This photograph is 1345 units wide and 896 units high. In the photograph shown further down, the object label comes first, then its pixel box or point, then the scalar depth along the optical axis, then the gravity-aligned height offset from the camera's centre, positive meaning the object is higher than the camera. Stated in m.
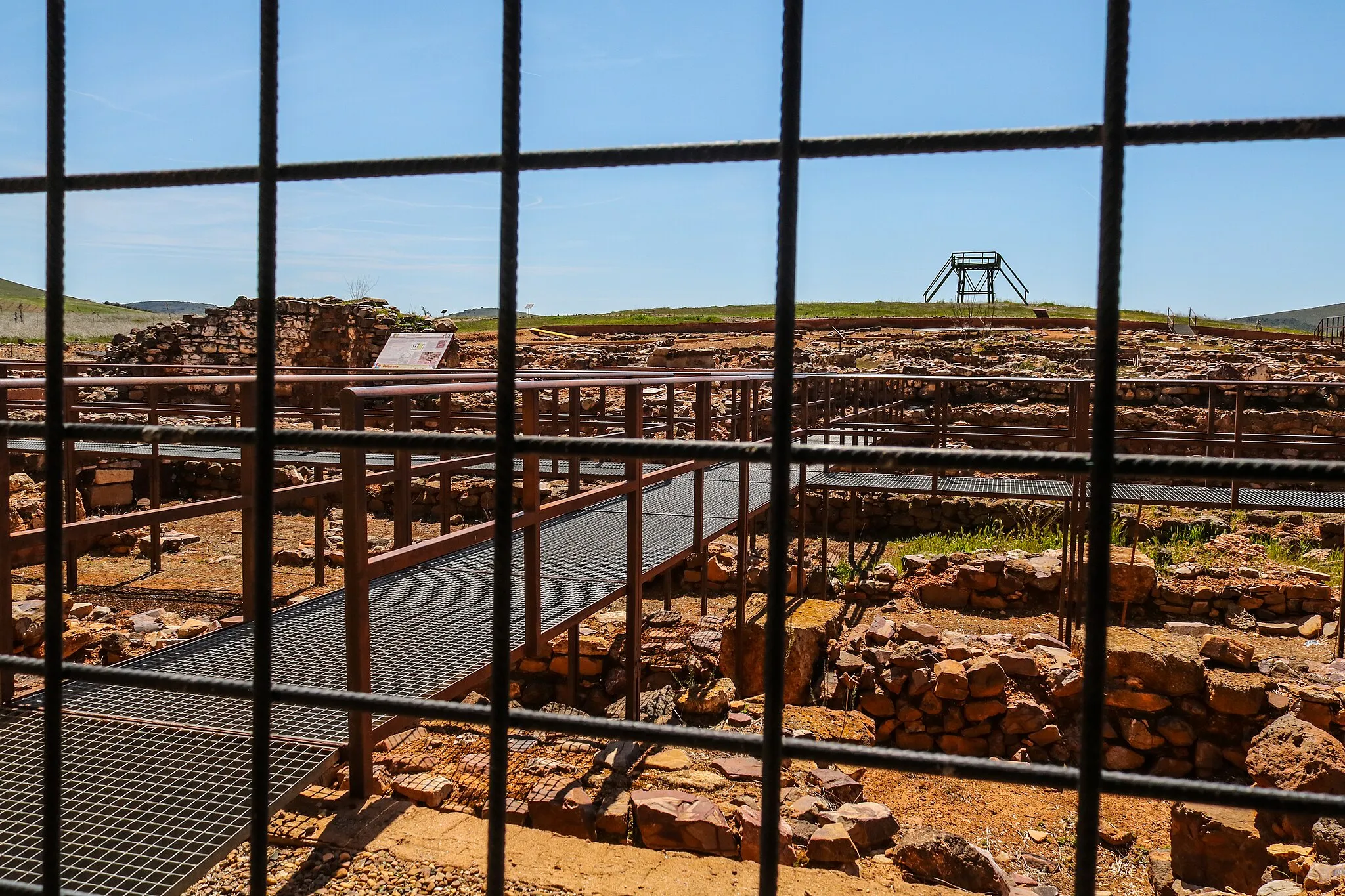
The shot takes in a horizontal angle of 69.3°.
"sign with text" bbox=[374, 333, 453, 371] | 11.58 +0.58
